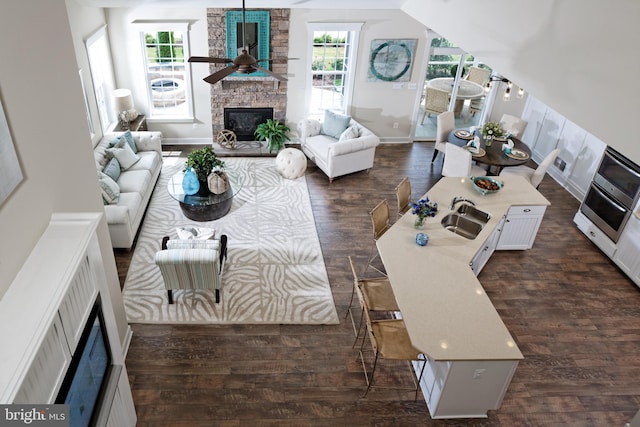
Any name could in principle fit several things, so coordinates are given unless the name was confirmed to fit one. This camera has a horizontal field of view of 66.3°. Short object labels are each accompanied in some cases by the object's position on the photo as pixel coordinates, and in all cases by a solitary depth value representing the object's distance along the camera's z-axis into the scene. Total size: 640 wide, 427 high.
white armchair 8.66
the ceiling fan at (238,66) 5.60
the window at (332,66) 9.28
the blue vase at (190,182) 7.21
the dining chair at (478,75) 10.27
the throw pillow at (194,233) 6.27
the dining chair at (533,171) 7.84
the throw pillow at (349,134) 8.94
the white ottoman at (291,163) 8.80
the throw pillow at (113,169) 7.42
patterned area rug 5.93
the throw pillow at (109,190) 6.78
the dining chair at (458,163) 8.01
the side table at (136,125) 8.94
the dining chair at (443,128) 9.21
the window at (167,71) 8.93
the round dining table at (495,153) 8.06
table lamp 8.63
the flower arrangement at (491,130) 8.54
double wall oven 6.77
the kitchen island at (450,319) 4.42
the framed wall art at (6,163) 2.72
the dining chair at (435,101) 10.06
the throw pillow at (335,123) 9.37
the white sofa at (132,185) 6.61
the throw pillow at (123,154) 7.85
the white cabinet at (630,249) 6.71
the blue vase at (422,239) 5.52
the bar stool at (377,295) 5.24
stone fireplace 8.84
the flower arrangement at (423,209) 5.70
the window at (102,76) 8.10
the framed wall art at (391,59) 9.45
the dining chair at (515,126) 9.28
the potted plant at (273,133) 9.54
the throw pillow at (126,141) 8.09
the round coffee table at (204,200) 7.26
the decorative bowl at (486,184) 6.64
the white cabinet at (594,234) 7.20
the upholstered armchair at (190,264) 5.57
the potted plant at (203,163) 7.29
